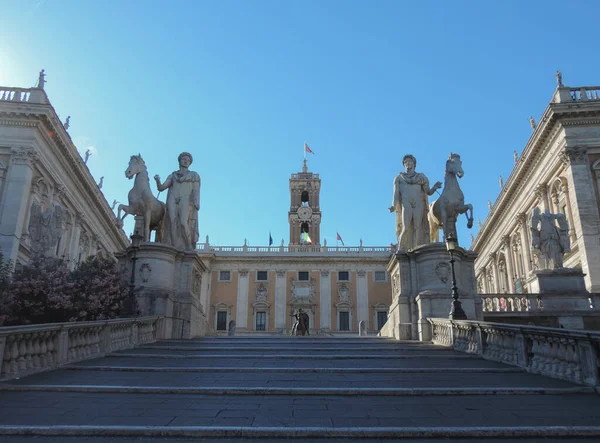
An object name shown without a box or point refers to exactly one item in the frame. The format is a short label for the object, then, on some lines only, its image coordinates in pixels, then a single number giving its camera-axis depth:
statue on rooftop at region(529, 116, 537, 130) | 35.09
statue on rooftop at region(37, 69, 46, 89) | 28.38
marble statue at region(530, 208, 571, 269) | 18.08
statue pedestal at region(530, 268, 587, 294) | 17.45
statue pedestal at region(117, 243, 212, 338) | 13.94
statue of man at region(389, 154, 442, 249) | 15.62
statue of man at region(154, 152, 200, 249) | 15.86
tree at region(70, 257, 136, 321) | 12.52
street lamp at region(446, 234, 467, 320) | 11.97
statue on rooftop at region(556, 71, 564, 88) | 28.38
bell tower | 68.53
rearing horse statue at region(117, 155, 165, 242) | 15.48
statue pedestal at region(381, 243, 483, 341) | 13.61
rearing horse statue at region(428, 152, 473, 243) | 15.35
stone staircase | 4.49
